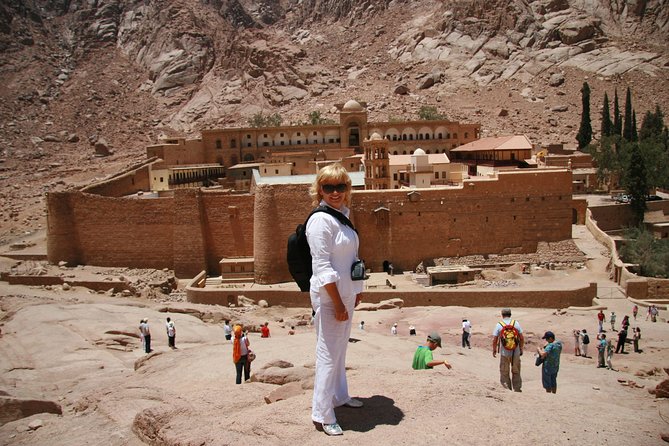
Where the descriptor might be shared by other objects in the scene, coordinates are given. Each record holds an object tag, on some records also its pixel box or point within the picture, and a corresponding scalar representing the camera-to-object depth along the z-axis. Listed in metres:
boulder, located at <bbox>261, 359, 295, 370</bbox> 9.05
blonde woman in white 5.34
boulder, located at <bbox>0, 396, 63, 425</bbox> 7.84
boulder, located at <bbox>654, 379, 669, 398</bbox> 8.26
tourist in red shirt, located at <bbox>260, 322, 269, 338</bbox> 15.60
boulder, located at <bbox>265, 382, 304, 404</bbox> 6.55
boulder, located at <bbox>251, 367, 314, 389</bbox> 7.76
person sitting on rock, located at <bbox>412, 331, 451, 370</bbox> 7.70
